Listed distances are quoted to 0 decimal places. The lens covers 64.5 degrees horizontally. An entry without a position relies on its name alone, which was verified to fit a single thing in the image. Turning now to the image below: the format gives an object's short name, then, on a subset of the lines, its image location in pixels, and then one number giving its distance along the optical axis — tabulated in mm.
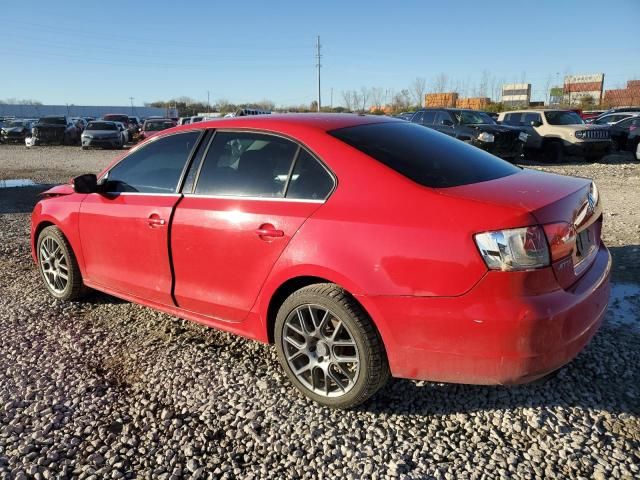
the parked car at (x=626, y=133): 16984
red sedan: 2328
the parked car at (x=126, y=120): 33075
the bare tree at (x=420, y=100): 61856
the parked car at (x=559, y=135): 15195
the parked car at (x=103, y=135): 26375
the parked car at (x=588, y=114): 34462
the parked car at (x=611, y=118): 20703
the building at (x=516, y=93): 66356
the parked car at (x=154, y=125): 26641
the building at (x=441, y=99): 58781
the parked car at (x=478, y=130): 14034
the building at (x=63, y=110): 82888
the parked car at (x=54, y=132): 30672
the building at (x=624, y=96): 56419
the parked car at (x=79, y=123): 32650
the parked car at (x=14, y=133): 33281
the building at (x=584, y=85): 64569
